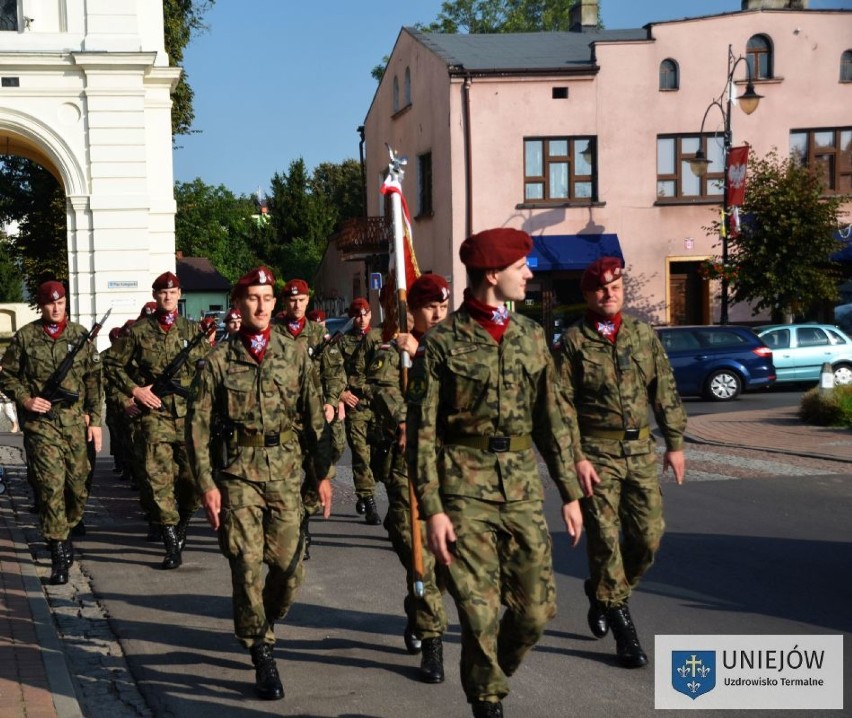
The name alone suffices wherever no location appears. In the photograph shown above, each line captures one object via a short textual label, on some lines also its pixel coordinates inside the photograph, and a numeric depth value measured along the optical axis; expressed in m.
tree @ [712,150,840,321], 29.28
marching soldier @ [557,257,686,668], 6.10
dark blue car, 23.47
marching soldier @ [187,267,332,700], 5.79
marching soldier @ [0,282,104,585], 8.72
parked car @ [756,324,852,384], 24.48
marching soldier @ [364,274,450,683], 5.92
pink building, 34.53
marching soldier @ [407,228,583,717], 4.64
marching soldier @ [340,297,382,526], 10.74
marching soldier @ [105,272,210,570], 9.38
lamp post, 26.97
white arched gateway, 25.36
